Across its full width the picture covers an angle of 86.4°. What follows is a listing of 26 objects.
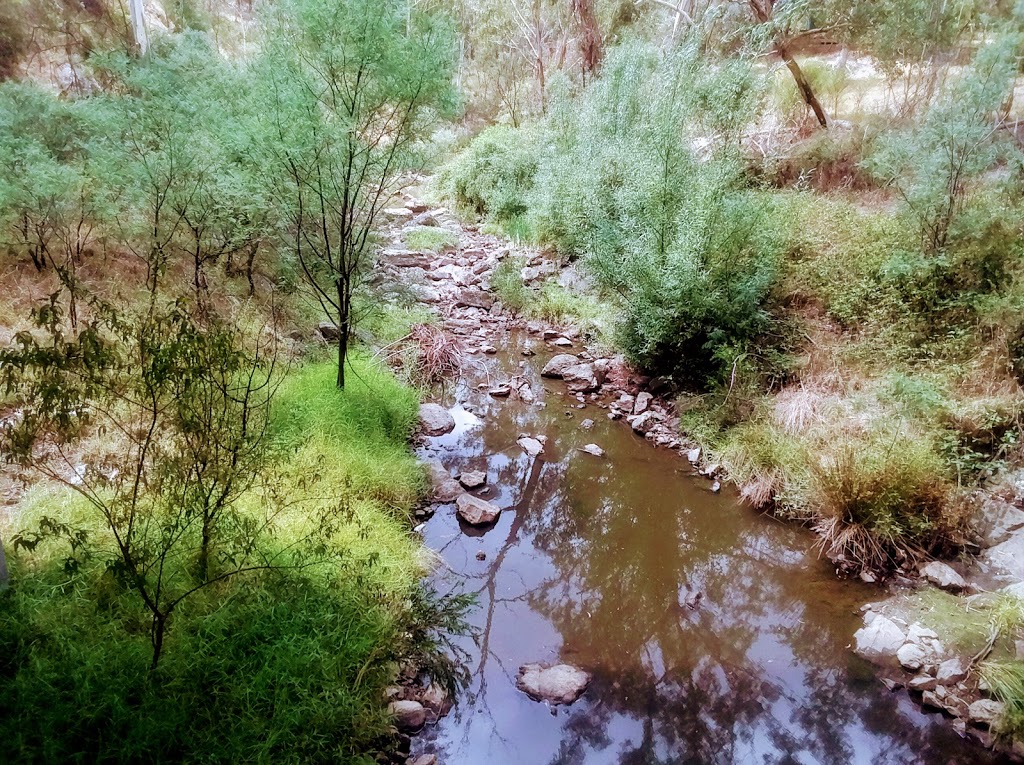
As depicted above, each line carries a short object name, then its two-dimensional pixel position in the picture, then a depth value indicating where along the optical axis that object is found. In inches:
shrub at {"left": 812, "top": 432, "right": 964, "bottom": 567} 149.9
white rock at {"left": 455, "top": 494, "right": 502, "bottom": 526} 168.7
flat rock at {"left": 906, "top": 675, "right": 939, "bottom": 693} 118.6
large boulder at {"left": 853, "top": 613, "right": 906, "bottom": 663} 128.0
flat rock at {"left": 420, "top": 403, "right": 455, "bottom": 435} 214.4
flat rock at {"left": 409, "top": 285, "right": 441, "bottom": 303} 316.5
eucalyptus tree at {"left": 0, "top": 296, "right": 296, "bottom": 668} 74.0
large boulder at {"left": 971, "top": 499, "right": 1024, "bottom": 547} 147.3
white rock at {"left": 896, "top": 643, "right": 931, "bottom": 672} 122.8
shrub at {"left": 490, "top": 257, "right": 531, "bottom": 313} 328.8
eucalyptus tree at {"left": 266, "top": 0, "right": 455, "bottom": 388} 155.9
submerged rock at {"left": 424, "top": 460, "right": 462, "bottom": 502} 177.3
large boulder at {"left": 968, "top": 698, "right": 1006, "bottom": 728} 108.7
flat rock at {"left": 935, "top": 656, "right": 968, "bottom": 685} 118.2
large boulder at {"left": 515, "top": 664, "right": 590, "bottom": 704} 117.6
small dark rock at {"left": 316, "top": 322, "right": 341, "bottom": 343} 241.4
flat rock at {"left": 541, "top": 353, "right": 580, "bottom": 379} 264.4
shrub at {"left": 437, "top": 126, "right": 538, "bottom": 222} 459.8
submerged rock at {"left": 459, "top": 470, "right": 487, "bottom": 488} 186.1
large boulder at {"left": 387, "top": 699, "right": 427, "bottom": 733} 106.6
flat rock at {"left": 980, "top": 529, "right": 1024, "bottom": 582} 139.6
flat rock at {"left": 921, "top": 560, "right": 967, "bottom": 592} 140.0
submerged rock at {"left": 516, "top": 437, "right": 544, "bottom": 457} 209.6
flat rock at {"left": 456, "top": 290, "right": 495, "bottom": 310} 334.3
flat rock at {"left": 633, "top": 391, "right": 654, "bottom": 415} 231.5
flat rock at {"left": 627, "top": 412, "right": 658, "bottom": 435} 221.0
